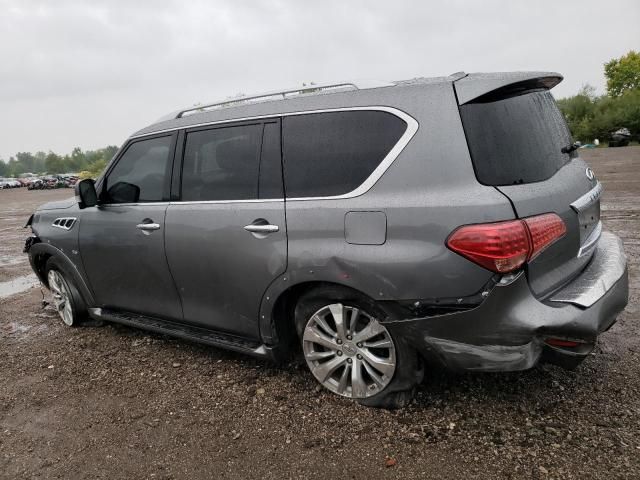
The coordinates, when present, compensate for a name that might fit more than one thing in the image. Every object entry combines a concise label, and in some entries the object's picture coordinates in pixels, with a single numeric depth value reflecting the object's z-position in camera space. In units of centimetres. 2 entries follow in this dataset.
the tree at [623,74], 6975
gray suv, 235
